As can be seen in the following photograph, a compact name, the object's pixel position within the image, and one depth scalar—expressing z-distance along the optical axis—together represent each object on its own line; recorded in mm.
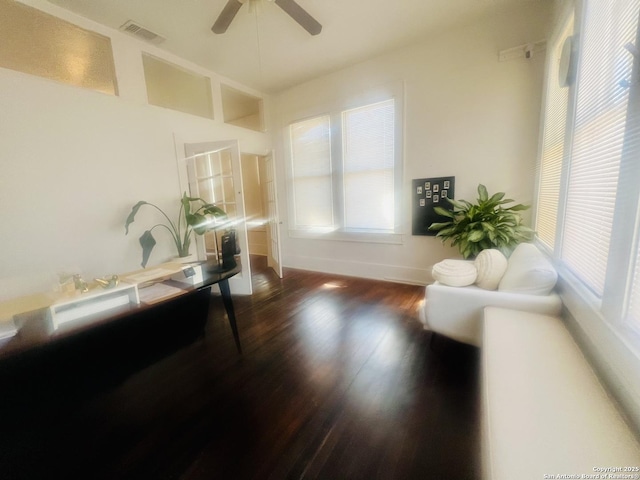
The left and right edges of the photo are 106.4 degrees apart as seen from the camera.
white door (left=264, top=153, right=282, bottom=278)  3871
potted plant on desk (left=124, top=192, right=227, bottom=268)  2715
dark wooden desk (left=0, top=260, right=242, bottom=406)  1039
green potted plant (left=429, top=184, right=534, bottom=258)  2324
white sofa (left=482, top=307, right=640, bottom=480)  661
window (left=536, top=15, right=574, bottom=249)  1779
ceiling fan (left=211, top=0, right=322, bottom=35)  1970
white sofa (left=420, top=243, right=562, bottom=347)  1510
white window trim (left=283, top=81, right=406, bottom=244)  3242
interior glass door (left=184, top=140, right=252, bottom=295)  3150
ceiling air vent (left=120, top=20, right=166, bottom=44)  2468
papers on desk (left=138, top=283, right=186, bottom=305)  1373
